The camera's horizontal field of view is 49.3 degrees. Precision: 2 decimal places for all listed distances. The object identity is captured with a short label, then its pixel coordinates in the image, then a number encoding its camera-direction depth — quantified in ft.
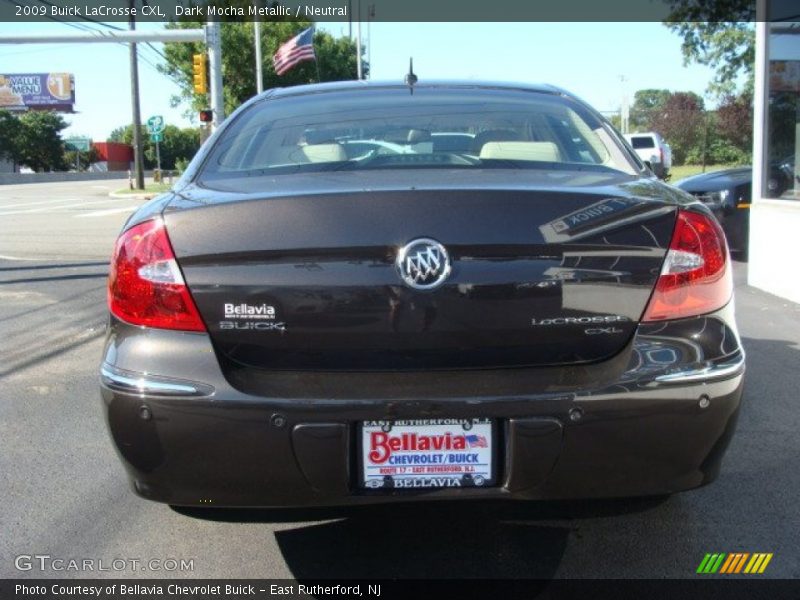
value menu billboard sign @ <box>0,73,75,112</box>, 277.23
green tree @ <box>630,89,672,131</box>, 186.51
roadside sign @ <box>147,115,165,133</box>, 116.06
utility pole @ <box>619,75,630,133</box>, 138.14
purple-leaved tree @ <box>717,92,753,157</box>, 84.48
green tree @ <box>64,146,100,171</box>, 242.99
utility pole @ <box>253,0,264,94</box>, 92.12
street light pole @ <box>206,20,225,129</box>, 64.49
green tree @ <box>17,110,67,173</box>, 231.30
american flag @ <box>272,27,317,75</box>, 83.95
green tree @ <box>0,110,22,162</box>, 226.77
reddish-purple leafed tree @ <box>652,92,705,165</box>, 136.28
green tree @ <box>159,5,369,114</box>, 125.18
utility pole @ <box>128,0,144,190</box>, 115.34
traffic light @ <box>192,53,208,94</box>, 68.64
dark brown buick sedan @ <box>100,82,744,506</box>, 7.93
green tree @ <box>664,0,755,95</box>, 53.01
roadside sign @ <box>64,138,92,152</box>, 250.98
